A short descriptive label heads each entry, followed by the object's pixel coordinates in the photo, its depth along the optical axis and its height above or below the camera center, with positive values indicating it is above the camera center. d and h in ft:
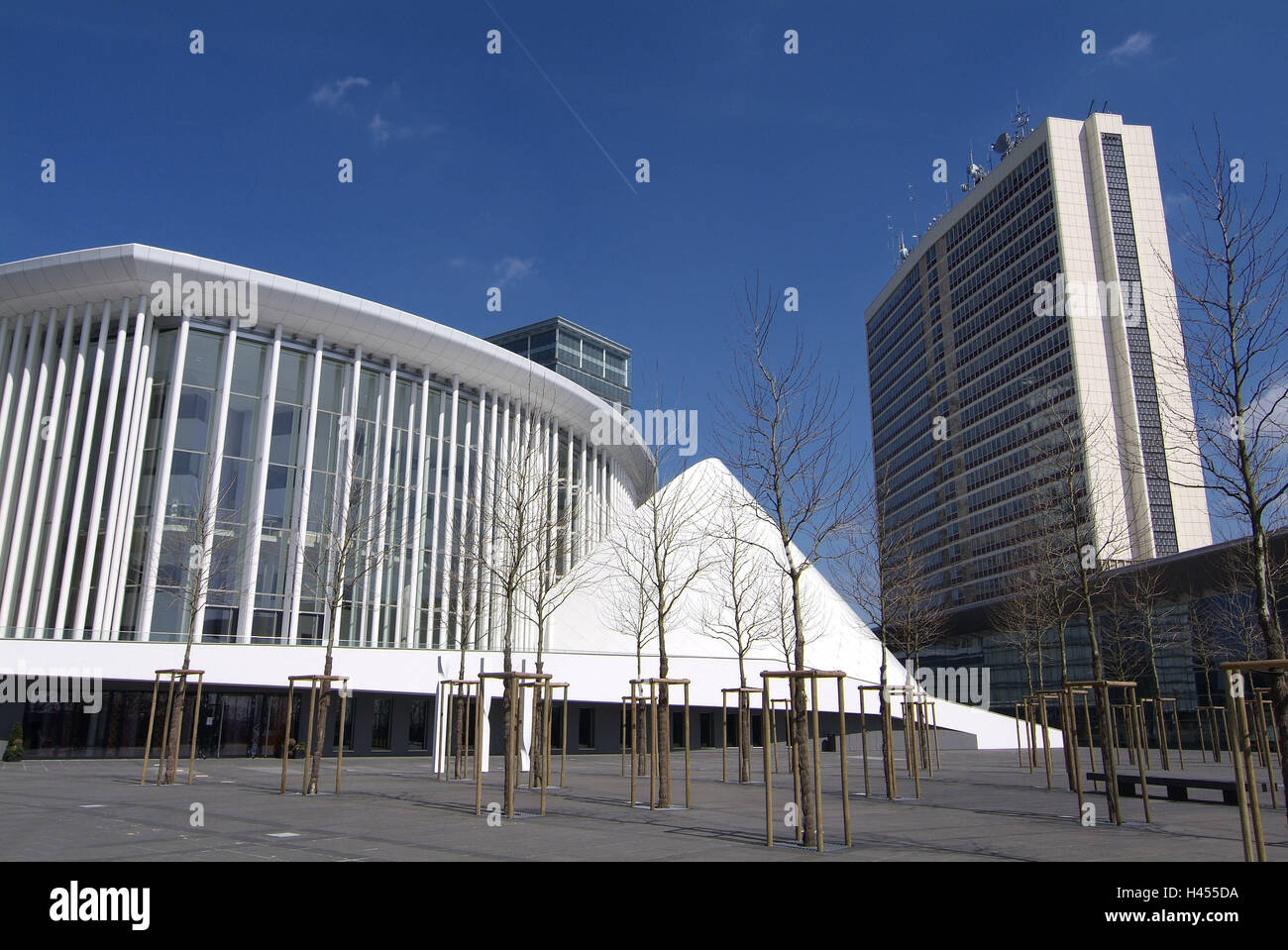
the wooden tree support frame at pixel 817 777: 31.89 -3.12
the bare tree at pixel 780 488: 39.21 +9.19
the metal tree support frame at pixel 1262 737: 33.63 -2.28
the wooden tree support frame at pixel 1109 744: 41.63 -2.82
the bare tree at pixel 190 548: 96.78 +15.91
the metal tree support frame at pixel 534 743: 46.56 -3.01
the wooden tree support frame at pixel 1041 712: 68.05 -2.23
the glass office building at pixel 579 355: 341.21 +126.02
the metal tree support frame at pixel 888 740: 55.36 -3.18
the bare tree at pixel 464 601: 72.18 +8.82
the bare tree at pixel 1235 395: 30.89 +9.95
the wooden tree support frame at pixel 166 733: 58.70 -2.83
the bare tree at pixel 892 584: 80.74 +9.87
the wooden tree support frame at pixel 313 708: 53.11 -1.12
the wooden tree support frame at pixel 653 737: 45.61 -2.63
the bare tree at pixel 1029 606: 88.02 +9.00
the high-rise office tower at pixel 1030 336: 235.40 +97.74
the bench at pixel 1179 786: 49.33 -5.72
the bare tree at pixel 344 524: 105.64 +19.70
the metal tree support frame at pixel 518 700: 43.83 -0.58
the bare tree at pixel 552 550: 55.43 +14.33
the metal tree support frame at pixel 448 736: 71.20 -3.76
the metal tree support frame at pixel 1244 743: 22.95 -1.46
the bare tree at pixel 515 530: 44.98 +10.60
